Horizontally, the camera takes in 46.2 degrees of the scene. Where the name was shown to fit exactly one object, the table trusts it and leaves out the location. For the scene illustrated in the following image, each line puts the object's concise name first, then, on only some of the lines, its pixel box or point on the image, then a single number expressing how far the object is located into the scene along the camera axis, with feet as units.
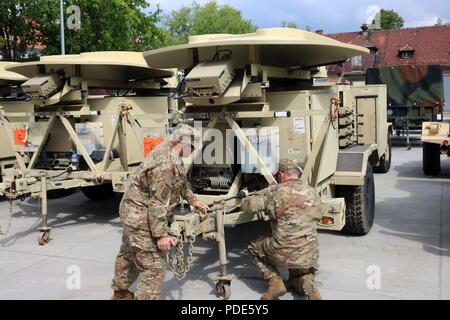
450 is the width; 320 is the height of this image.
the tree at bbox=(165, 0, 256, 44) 170.19
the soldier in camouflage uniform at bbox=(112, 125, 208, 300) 12.35
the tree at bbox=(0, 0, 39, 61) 51.68
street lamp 51.32
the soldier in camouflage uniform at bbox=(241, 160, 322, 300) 13.65
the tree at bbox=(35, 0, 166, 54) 56.69
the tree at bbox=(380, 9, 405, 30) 189.57
